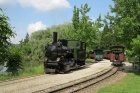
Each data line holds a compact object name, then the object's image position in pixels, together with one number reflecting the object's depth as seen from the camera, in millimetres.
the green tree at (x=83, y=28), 26696
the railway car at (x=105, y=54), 38158
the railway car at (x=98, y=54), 33100
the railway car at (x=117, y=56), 21473
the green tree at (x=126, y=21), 16106
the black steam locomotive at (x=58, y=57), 13700
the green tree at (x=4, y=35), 13472
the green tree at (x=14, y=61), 13897
